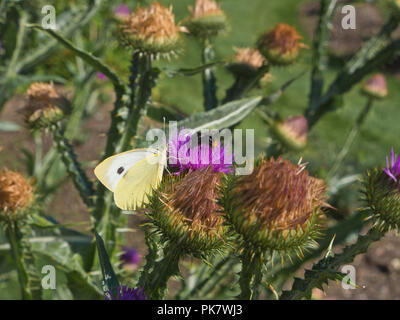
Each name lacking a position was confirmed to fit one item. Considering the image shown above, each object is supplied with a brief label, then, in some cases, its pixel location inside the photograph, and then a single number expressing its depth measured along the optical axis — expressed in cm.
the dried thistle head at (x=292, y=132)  59
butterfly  44
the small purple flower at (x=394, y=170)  45
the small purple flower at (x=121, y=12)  79
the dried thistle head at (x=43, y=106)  51
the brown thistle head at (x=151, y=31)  48
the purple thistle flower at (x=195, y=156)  43
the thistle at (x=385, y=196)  44
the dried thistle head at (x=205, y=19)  56
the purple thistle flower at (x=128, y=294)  41
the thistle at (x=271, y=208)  41
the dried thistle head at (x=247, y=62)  55
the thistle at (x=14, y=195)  48
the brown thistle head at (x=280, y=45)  54
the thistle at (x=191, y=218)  42
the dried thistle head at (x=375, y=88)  83
